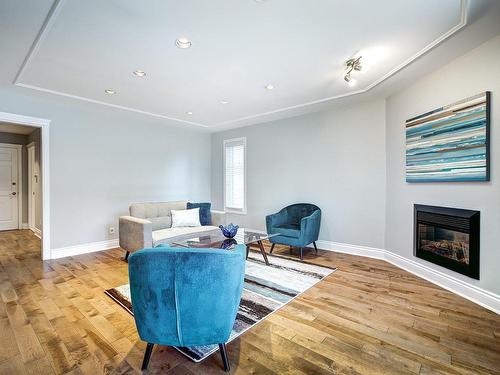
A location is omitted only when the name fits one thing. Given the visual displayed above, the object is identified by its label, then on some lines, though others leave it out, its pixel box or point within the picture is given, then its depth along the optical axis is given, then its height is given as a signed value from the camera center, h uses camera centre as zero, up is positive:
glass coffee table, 3.17 -0.74
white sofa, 3.62 -0.67
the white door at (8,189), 6.33 -0.11
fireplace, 2.66 -0.62
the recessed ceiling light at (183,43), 2.39 +1.34
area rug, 2.17 -1.20
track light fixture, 2.77 +1.33
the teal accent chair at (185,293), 1.51 -0.66
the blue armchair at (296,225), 4.08 -0.70
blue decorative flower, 3.36 -0.61
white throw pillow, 4.46 -0.59
